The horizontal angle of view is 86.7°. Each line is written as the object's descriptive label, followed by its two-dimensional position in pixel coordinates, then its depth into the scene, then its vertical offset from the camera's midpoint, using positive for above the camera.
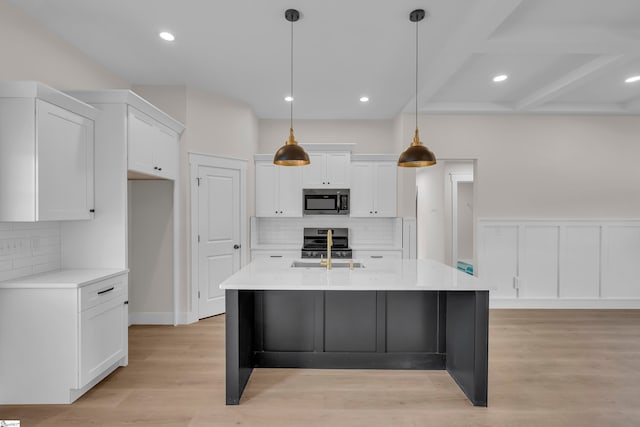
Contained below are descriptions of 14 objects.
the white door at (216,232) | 4.32 -0.29
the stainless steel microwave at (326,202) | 5.21 +0.14
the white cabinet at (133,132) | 2.96 +0.75
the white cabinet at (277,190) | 5.21 +0.32
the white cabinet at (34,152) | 2.29 +0.41
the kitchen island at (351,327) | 2.90 -1.00
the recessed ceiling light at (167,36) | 3.00 +1.57
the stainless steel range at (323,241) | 5.20 -0.48
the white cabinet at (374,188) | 5.22 +0.35
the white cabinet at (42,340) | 2.35 -0.91
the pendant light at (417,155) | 2.71 +0.46
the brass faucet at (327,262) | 2.99 -0.48
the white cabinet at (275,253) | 5.13 -0.65
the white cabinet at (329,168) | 5.22 +0.66
